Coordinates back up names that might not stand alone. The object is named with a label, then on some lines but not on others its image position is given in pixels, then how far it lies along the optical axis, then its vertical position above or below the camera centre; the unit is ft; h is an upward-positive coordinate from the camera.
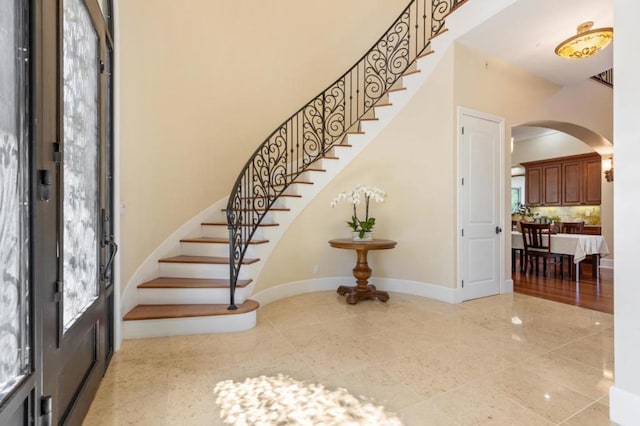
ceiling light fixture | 10.61 +6.23
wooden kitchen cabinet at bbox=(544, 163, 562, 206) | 26.35 +2.34
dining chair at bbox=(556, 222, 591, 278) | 22.07 -1.35
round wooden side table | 12.29 -2.70
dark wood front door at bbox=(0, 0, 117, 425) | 3.33 +0.04
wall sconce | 20.95 +3.00
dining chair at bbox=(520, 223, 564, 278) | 17.60 -1.98
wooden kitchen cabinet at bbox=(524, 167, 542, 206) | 28.17 +2.40
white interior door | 13.07 +0.34
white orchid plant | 12.86 +0.58
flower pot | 13.05 -1.12
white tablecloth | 16.29 -2.00
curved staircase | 9.45 -1.66
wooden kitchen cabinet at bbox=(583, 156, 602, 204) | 23.17 +2.30
